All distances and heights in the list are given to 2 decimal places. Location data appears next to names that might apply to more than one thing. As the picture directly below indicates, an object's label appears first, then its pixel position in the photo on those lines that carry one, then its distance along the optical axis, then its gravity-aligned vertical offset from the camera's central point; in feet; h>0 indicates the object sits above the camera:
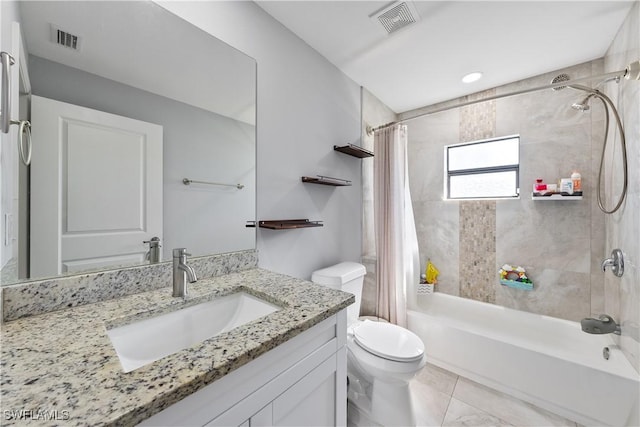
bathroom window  7.65 +1.46
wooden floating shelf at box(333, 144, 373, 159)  6.43 +1.68
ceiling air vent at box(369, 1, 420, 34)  4.68 +3.90
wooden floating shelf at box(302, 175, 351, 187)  5.50 +0.74
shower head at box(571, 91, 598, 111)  5.86 +2.56
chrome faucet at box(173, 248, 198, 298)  3.08 -0.76
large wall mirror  2.66 +0.95
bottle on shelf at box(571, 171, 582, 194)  6.28 +0.80
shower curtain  6.85 -0.40
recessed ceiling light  6.91 +3.89
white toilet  4.38 -2.80
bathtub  4.53 -3.22
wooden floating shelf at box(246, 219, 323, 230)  4.57 -0.22
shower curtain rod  4.39 +2.54
